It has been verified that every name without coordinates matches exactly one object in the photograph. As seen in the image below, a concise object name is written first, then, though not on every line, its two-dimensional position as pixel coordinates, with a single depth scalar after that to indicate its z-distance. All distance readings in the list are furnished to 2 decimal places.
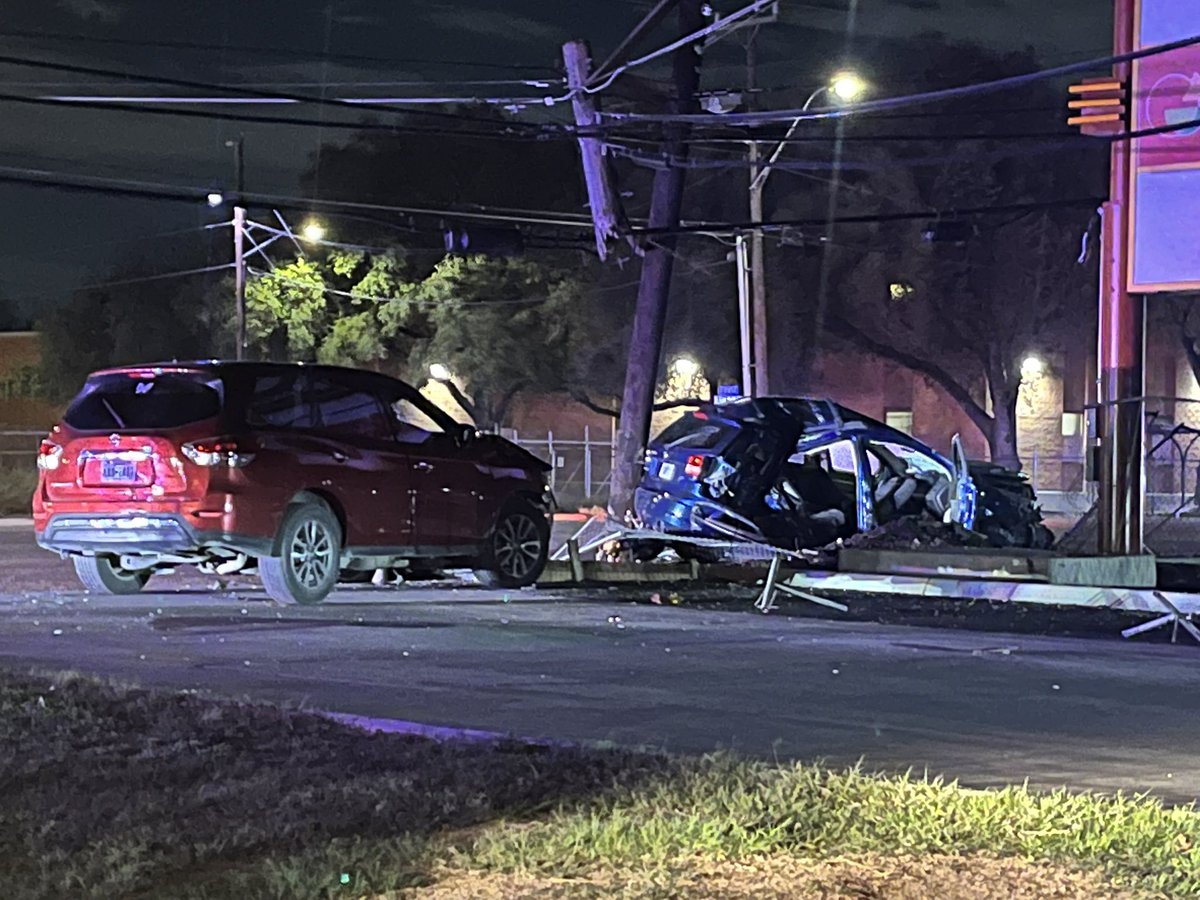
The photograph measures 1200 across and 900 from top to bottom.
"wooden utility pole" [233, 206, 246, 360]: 40.47
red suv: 13.52
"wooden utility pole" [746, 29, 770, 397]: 29.73
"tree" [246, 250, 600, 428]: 45.03
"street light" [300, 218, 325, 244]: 43.00
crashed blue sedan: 18.33
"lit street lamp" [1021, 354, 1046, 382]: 49.10
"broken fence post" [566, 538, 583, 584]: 17.69
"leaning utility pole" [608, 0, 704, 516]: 25.45
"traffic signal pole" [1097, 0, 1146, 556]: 18.42
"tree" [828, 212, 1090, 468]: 45.41
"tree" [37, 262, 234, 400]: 52.59
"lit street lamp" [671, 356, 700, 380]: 47.00
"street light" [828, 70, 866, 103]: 25.45
